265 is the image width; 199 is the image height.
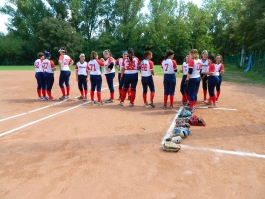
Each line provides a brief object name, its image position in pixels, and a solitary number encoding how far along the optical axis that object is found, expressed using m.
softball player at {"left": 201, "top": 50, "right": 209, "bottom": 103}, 9.15
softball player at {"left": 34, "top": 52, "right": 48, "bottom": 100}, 10.23
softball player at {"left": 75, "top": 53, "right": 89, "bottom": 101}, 10.15
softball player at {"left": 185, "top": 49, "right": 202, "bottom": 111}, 7.60
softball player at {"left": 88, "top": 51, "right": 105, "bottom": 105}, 9.22
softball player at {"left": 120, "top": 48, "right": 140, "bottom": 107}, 8.70
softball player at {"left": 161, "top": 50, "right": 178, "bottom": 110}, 8.17
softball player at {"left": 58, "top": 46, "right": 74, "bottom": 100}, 10.20
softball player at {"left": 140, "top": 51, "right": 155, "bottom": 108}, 8.50
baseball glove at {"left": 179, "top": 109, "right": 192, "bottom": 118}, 7.08
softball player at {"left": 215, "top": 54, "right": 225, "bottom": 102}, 8.89
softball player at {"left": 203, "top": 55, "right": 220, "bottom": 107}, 8.52
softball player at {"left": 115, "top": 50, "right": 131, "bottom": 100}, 9.39
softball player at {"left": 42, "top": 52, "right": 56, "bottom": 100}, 10.13
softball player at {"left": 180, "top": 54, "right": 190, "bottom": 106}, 9.12
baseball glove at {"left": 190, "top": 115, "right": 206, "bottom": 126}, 6.38
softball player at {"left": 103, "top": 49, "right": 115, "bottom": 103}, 9.61
